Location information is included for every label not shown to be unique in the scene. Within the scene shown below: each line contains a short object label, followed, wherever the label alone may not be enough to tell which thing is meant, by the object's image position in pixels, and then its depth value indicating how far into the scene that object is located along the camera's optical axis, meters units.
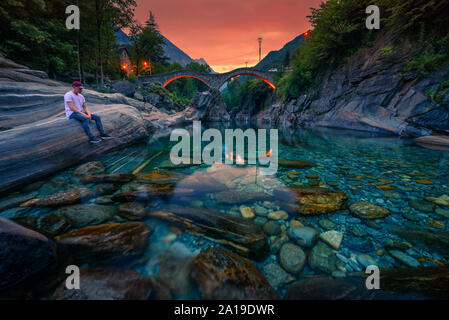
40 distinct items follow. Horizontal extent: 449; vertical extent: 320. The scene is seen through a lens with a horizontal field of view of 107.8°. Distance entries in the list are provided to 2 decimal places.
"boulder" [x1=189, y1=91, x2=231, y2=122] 28.35
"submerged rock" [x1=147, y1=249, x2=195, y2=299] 1.51
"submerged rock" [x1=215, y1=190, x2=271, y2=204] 3.04
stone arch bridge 37.25
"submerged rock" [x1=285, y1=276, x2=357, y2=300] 1.37
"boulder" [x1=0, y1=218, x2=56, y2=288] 1.41
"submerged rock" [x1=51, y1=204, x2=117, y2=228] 2.26
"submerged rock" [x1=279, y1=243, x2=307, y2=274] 1.72
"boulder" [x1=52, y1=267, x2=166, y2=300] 1.31
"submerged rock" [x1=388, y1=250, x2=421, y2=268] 1.72
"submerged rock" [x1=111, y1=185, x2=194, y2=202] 2.95
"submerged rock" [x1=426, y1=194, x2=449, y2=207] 2.78
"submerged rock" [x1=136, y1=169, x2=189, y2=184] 3.77
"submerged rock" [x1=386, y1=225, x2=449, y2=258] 1.89
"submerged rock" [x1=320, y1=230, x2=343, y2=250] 2.01
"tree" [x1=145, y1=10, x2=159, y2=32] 49.44
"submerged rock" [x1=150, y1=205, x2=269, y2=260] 1.98
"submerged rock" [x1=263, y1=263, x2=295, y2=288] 1.59
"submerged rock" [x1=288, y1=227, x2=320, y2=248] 2.03
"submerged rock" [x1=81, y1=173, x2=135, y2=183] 3.69
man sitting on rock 5.12
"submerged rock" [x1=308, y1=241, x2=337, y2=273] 1.73
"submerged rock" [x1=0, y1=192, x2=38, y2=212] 2.69
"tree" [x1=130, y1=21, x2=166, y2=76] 40.34
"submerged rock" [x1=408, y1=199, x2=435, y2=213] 2.65
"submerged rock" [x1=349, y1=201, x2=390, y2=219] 2.51
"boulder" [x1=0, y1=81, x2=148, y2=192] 3.55
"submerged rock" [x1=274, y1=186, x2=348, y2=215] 2.67
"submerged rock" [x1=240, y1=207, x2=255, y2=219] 2.62
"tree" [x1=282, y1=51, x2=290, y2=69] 50.70
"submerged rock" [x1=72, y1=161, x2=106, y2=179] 4.01
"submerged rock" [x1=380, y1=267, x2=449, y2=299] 1.33
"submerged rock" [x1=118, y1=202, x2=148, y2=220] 2.51
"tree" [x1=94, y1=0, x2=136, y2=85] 16.97
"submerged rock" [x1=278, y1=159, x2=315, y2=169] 5.00
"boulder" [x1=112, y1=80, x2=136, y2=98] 20.41
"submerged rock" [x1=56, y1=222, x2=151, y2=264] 1.74
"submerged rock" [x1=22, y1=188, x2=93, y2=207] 2.72
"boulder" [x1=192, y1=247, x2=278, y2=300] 1.39
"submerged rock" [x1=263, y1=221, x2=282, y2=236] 2.24
